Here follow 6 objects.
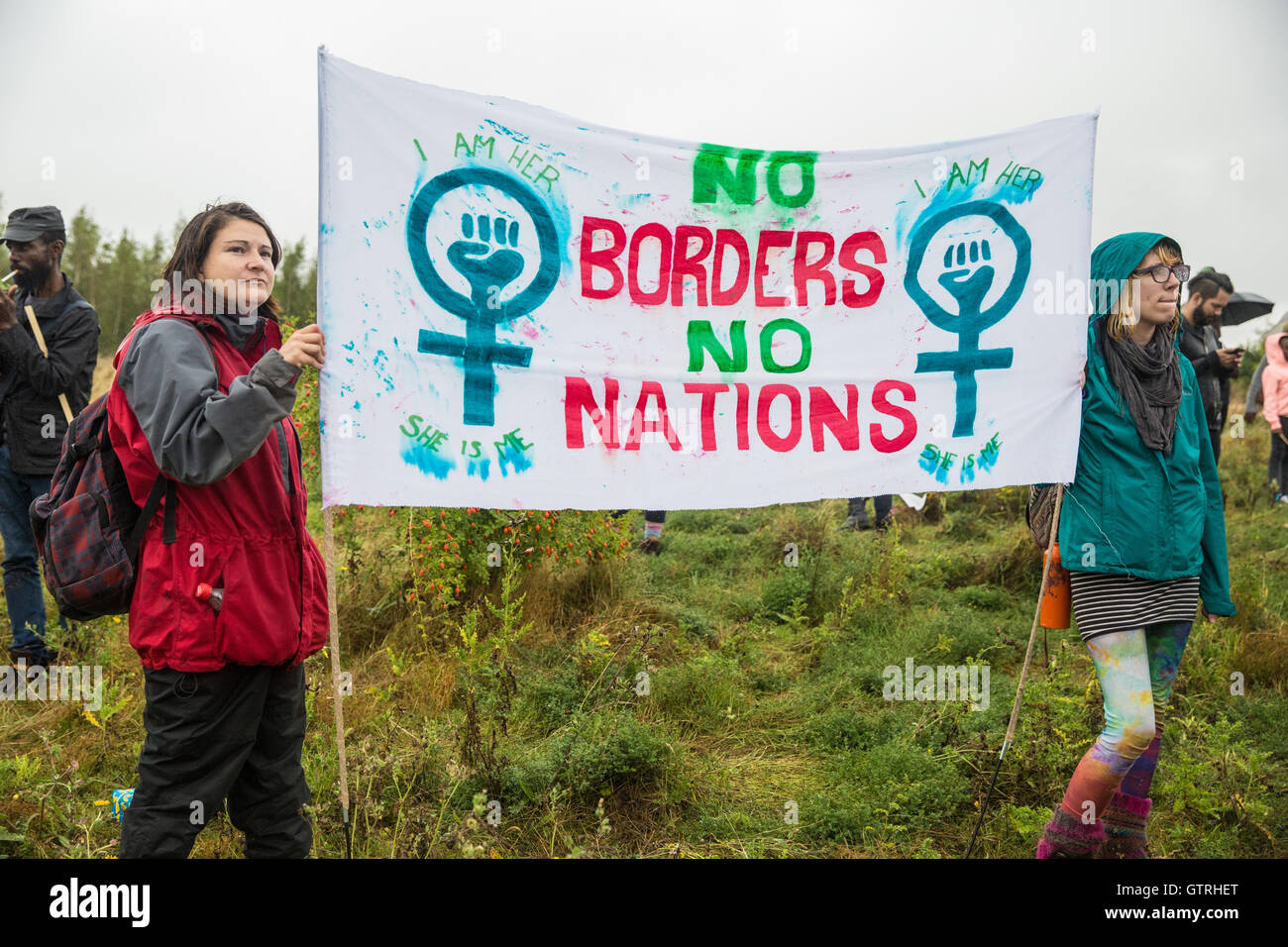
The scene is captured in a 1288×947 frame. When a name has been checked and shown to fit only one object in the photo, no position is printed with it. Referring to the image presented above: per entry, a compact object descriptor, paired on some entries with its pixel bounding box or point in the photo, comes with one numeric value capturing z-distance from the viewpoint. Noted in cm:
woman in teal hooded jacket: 300
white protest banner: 288
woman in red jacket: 224
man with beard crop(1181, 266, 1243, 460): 583
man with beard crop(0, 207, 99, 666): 448
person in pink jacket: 855
